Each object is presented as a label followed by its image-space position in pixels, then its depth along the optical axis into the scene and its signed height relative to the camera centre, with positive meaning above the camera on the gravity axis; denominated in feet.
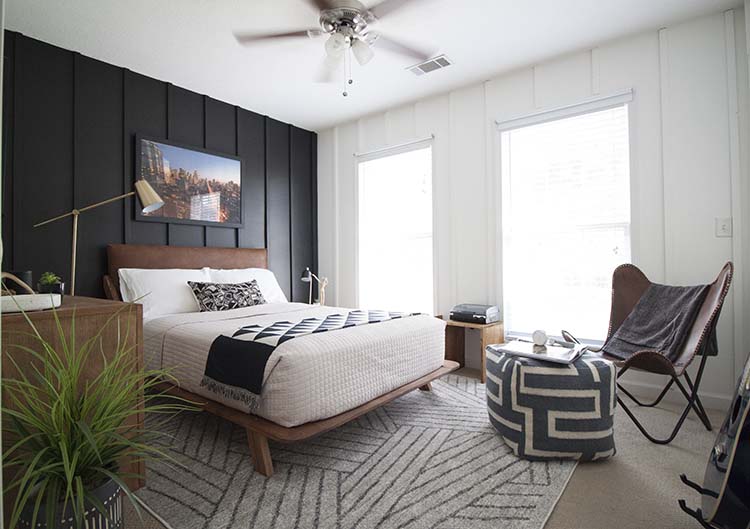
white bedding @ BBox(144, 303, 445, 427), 6.36 -1.58
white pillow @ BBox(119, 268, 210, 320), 10.46 -0.42
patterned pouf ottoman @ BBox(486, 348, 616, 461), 6.64 -2.28
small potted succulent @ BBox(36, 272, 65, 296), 7.50 -0.19
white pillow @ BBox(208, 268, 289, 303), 12.32 -0.15
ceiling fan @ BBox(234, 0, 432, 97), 8.10 +5.16
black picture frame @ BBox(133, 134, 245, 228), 11.68 +2.82
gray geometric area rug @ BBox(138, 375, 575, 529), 5.42 -3.19
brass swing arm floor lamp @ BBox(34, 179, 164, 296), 9.75 +1.71
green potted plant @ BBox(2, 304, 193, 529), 3.71 -1.72
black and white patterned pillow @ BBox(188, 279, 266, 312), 10.77 -0.60
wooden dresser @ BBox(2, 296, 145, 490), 4.71 -0.69
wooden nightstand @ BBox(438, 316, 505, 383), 11.23 -1.94
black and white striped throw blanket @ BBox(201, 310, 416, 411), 6.63 -1.42
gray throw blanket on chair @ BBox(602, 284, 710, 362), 8.16 -1.11
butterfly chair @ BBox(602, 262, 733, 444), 7.26 -1.56
